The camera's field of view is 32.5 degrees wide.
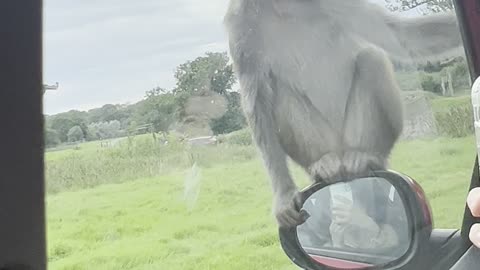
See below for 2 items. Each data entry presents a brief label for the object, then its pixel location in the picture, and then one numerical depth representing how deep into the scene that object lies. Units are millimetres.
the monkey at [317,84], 1452
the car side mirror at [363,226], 1468
